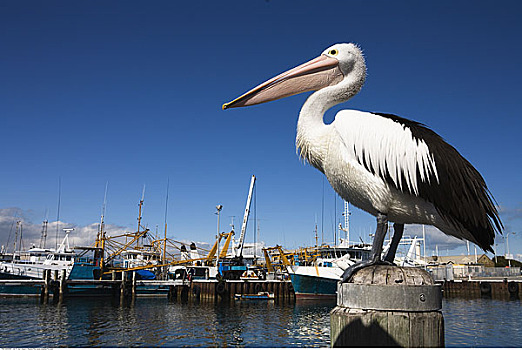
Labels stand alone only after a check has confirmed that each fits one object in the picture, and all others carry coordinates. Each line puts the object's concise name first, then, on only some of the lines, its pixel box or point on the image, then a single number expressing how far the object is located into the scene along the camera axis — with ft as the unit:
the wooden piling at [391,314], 6.99
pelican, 10.66
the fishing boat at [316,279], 109.40
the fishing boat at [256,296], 110.93
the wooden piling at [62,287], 105.93
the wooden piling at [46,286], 103.60
